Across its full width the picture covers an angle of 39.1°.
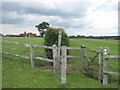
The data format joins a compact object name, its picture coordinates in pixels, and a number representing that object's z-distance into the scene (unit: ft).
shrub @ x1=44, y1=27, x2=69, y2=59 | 38.10
